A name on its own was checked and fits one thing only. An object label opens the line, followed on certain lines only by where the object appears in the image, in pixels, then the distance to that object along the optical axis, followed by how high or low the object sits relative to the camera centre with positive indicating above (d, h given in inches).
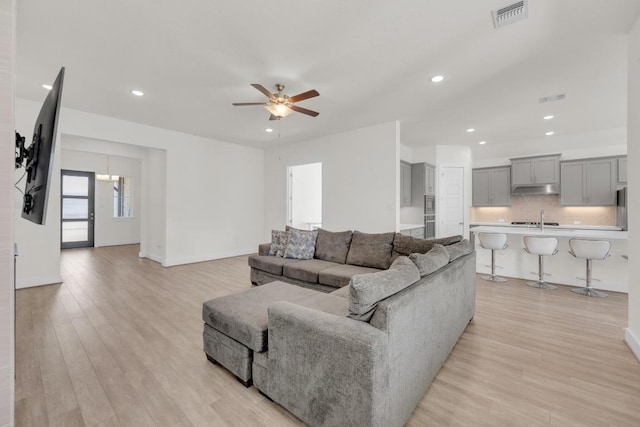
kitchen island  150.7 -28.9
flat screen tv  52.5 +12.2
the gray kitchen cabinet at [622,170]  214.2 +37.6
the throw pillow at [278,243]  169.0 -18.6
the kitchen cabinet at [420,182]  254.1 +32.8
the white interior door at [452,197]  276.2 +19.3
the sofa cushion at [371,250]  137.3 -18.8
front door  300.8 +4.9
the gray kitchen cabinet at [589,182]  218.7 +29.4
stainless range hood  244.7 +24.9
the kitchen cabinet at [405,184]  238.8 +29.1
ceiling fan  121.2 +54.1
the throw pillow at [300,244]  162.2 -18.2
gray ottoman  71.1 -31.7
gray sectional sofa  51.8 -29.9
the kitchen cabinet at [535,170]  240.9 +42.7
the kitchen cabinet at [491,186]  271.1 +30.7
